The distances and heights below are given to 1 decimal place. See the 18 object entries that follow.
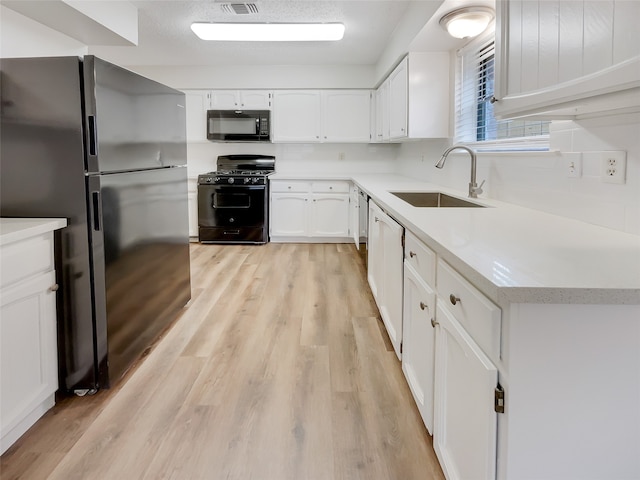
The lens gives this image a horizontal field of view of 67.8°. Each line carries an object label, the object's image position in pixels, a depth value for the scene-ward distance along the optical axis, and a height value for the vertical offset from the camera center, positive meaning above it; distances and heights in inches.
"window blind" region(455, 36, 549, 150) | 96.5 +21.8
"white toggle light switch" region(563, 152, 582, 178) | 70.2 +4.5
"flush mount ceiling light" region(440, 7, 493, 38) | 105.3 +39.3
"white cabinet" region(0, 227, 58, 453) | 66.1 -20.6
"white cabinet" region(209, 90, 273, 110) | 234.1 +47.9
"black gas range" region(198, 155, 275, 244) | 223.6 -5.2
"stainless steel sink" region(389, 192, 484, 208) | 126.5 -0.8
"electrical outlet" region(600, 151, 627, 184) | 60.3 +3.6
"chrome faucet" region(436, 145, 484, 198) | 106.7 +3.3
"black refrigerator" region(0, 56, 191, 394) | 76.7 +2.1
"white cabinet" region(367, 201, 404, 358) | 91.4 -16.5
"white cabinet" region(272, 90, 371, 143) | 234.2 +39.2
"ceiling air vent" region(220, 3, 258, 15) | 140.7 +56.7
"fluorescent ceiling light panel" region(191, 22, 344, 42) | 160.9 +57.3
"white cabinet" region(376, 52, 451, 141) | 145.8 +30.7
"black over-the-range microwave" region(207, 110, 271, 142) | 230.8 +34.2
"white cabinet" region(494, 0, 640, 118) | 40.3 +14.0
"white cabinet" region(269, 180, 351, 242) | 230.7 -7.0
